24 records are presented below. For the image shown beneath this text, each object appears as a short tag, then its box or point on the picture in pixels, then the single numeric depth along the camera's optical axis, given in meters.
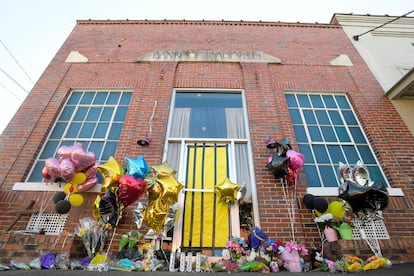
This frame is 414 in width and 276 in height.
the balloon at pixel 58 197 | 3.44
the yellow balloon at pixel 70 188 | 3.49
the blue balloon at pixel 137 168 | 3.12
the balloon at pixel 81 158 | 3.38
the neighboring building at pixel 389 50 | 5.01
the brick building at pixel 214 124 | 3.53
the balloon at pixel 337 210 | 3.29
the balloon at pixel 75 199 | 3.35
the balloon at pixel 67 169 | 3.29
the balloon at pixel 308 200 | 3.43
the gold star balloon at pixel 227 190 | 3.55
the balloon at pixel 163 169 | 3.19
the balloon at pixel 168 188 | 3.08
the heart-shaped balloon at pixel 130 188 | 2.92
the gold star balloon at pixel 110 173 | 3.01
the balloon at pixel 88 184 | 3.54
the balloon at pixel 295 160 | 3.56
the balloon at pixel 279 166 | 3.58
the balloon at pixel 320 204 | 3.28
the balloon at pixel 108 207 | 2.98
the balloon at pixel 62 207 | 3.30
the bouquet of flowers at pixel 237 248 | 2.85
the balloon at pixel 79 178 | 3.45
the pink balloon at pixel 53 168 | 3.33
